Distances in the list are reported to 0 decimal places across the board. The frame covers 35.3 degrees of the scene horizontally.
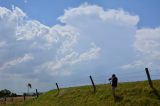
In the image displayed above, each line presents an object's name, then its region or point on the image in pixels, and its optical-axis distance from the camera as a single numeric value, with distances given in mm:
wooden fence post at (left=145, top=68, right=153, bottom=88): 20644
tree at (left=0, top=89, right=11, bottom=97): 77828
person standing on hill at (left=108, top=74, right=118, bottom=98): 21435
